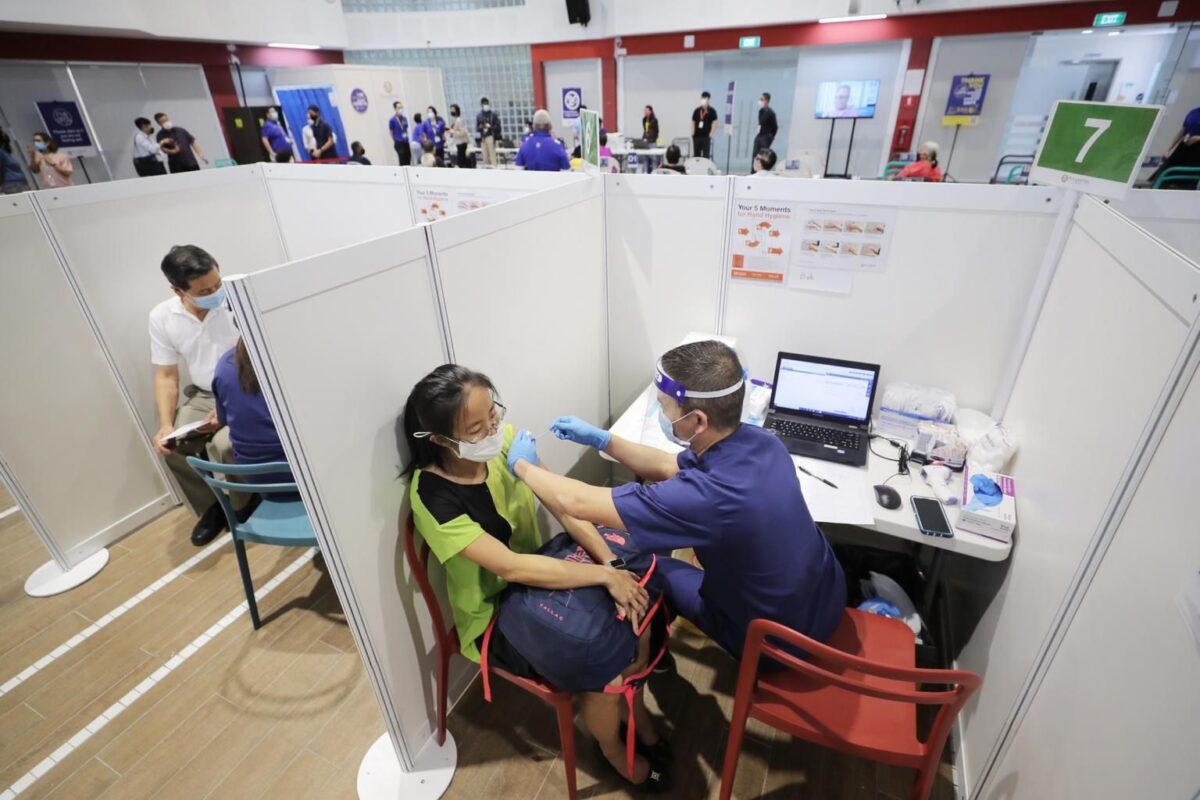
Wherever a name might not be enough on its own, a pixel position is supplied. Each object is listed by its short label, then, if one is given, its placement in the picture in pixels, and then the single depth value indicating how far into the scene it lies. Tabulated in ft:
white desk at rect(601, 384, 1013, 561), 5.28
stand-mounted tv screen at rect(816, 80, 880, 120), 27.32
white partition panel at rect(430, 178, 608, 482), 5.50
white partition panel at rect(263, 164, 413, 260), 9.64
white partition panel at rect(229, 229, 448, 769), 3.70
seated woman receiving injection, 4.64
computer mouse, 5.84
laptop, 6.86
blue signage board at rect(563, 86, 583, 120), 33.37
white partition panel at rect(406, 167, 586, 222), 8.30
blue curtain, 30.45
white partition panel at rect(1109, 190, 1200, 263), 5.42
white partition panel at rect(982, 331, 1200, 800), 2.60
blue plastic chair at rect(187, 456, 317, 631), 6.07
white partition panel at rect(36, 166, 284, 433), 7.99
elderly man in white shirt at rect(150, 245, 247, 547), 7.88
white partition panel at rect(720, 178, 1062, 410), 6.24
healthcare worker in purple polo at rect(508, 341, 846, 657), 4.36
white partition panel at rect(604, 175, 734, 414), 7.67
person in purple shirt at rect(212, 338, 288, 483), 6.51
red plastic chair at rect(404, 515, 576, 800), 4.83
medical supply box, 5.24
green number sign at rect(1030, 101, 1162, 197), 4.82
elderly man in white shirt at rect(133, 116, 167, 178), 23.04
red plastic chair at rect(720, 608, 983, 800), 3.66
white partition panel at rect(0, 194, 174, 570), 7.50
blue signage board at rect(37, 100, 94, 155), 22.59
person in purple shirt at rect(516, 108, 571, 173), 16.98
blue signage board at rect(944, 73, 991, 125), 25.12
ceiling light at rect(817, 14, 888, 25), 25.29
